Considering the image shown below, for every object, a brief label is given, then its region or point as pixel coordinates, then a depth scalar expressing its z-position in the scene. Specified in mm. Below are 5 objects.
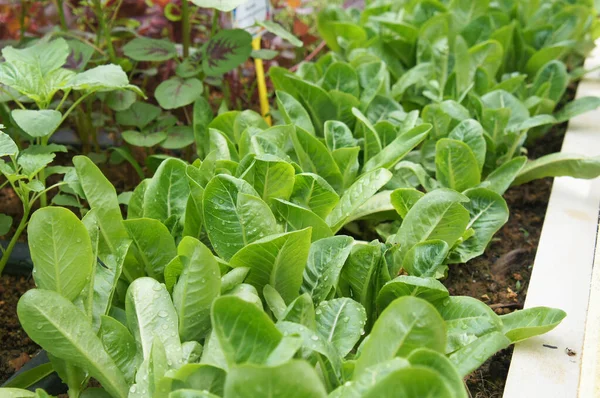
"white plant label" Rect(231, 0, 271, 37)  1657
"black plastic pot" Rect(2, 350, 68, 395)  915
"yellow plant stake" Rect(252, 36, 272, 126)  1668
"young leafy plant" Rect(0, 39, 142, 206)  953
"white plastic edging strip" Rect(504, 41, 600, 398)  854
